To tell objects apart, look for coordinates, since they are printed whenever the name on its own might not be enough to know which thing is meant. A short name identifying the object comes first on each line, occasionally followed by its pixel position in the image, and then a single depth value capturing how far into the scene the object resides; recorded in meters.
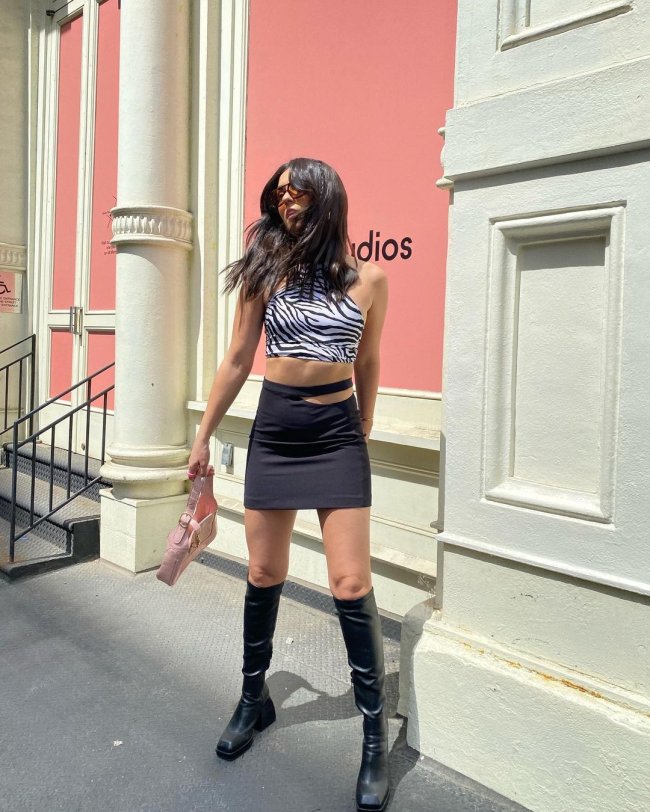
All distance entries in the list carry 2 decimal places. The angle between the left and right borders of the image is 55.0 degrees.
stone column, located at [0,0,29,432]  6.58
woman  1.99
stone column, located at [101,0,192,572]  4.00
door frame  5.83
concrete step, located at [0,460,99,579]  4.09
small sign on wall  6.73
